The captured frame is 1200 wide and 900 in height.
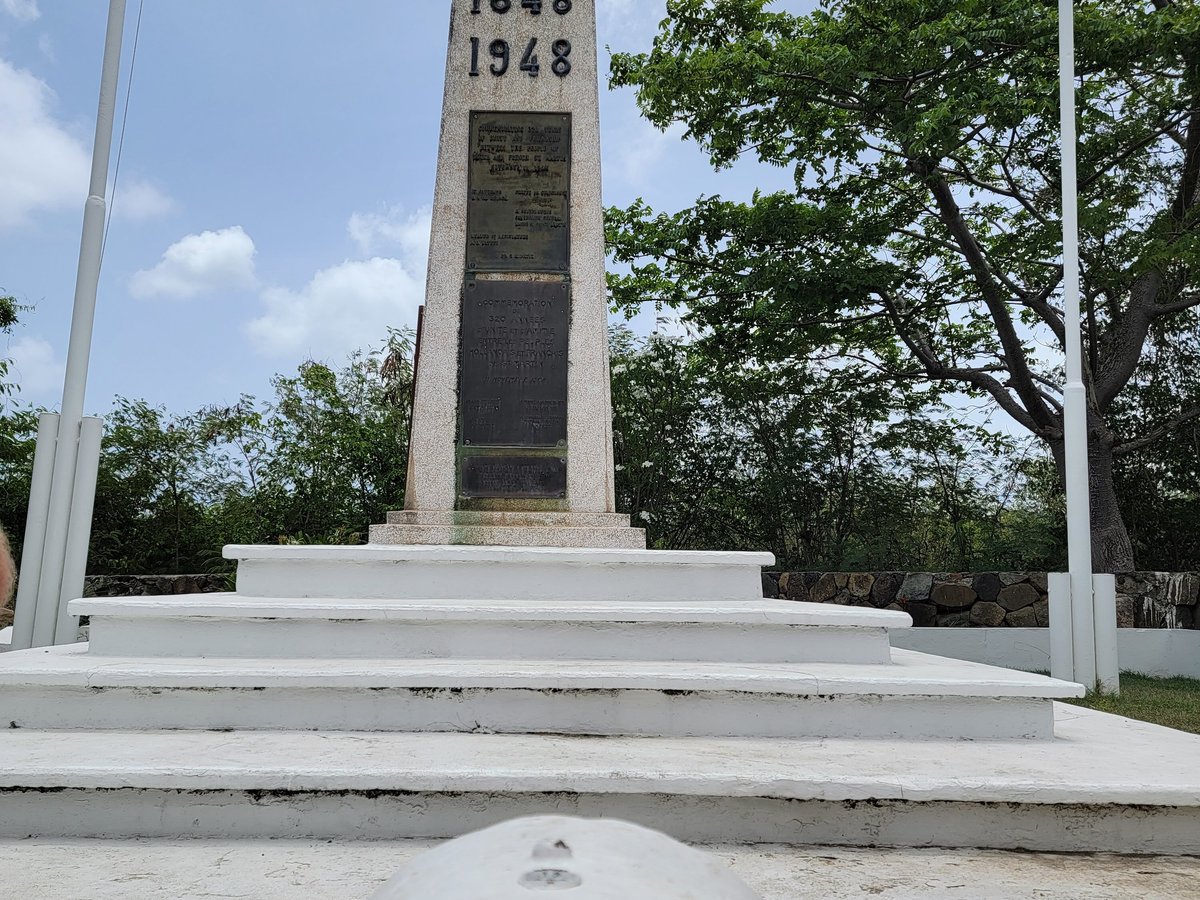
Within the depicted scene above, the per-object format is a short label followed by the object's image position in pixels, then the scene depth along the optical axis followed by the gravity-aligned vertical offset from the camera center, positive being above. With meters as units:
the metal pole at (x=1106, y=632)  5.70 -0.39
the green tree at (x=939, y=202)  8.70 +4.29
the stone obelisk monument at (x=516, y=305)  5.41 +1.57
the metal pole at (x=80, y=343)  4.64 +1.07
